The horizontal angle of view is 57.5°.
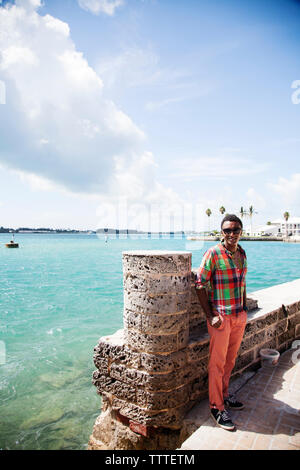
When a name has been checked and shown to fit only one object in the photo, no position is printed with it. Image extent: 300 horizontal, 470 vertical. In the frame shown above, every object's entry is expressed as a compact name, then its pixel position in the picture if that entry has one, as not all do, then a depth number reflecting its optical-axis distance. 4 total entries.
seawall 2.80
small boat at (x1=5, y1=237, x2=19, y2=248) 55.04
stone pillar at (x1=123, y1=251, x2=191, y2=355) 2.78
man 2.70
